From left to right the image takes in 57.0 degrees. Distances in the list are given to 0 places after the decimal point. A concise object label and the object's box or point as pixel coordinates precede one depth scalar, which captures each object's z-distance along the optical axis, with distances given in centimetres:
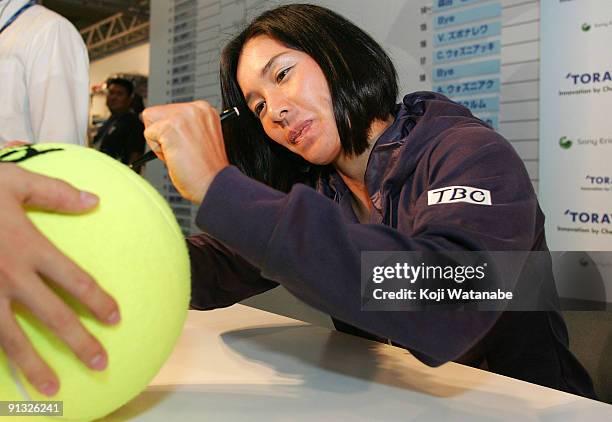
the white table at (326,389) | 65
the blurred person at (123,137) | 376
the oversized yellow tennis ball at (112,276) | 51
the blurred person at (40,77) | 168
